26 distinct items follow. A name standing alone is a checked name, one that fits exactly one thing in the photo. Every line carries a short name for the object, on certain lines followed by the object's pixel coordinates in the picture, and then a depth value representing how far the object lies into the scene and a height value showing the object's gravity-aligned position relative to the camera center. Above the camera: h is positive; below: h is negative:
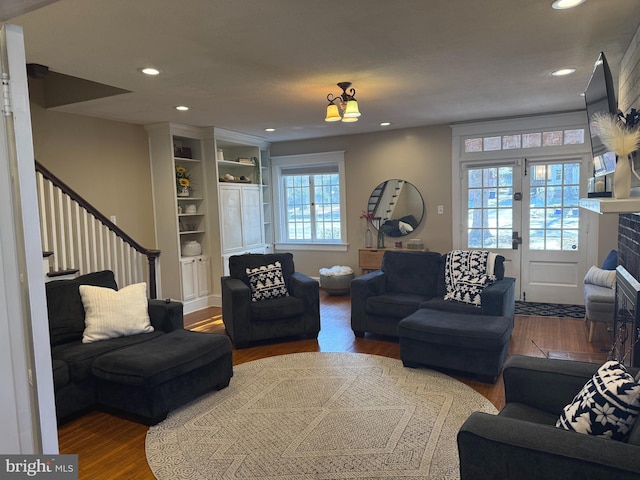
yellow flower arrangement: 5.74 +0.40
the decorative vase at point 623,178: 2.30 +0.09
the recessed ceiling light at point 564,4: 2.27 +0.99
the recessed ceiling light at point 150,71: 3.18 +1.01
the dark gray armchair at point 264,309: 4.28 -0.99
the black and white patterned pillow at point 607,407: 1.55 -0.75
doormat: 5.22 -1.34
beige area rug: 2.34 -1.35
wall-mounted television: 2.53 +0.56
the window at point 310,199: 7.00 +0.12
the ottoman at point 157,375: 2.81 -1.05
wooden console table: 6.45 -0.78
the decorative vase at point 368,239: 6.74 -0.52
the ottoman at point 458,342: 3.29 -1.06
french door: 5.50 -0.29
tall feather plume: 2.28 +0.31
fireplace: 2.41 -0.74
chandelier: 3.59 +0.79
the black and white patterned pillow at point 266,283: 4.53 -0.76
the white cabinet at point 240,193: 6.04 +0.21
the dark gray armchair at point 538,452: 1.39 -0.83
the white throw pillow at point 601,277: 4.22 -0.78
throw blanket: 4.06 -0.69
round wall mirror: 6.37 -0.06
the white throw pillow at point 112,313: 3.32 -0.76
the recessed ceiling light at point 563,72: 3.53 +1.00
